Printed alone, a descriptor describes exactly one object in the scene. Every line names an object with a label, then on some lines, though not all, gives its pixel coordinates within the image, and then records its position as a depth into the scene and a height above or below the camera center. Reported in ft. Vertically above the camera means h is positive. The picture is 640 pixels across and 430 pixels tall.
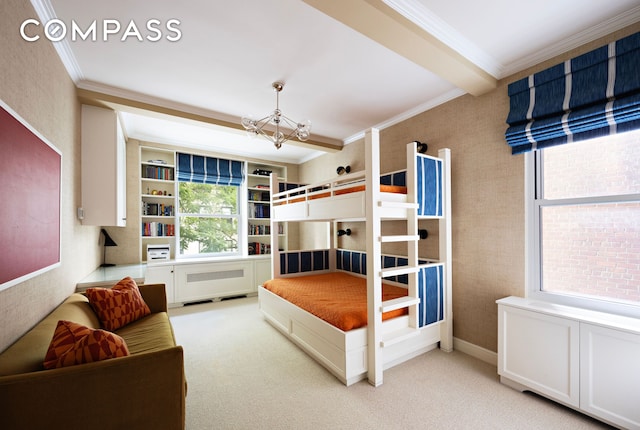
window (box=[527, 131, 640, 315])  6.06 -0.19
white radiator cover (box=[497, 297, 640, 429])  5.26 -3.09
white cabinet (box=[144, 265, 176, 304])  12.98 -2.86
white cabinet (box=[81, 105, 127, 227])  8.93 +1.72
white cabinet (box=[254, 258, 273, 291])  15.87 -3.16
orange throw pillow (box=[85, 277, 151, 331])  6.89 -2.32
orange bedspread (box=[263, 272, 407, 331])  7.42 -2.76
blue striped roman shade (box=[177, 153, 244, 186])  15.06 +2.75
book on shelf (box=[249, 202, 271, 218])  17.22 +0.46
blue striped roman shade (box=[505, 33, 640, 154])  5.69 +2.73
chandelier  8.32 +2.86
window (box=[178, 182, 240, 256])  15.35 -0.05
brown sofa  3.43 -2.39
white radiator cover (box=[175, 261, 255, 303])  13.80 -3.39
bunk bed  7.14 -2.31
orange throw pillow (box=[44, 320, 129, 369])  3.86 -1.92
